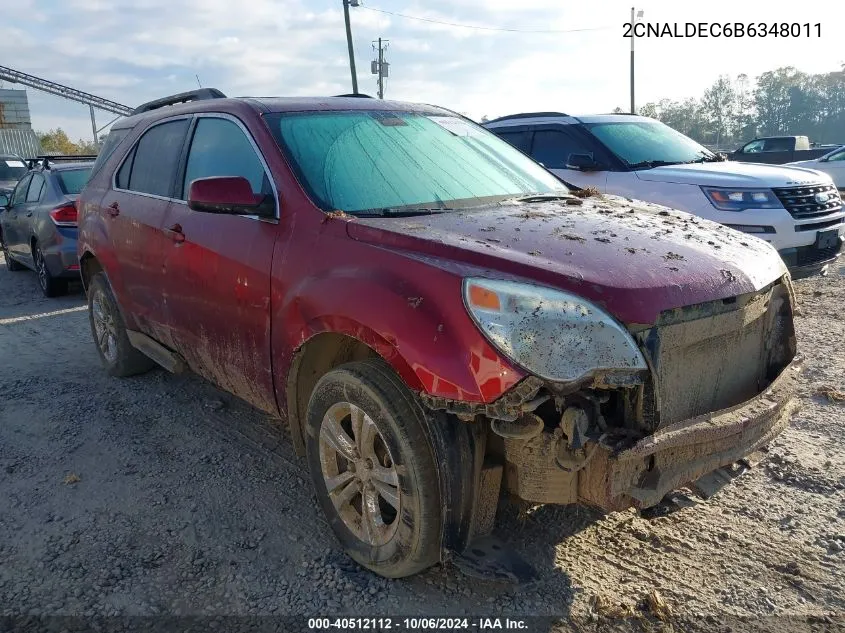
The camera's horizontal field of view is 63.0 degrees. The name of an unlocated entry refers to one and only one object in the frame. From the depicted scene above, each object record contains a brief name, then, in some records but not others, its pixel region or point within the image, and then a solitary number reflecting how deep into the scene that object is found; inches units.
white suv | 268.1
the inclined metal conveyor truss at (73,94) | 1806.5
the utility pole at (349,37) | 1136.2
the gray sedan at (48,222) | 321.7
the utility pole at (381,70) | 1529.3
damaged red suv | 88.1
